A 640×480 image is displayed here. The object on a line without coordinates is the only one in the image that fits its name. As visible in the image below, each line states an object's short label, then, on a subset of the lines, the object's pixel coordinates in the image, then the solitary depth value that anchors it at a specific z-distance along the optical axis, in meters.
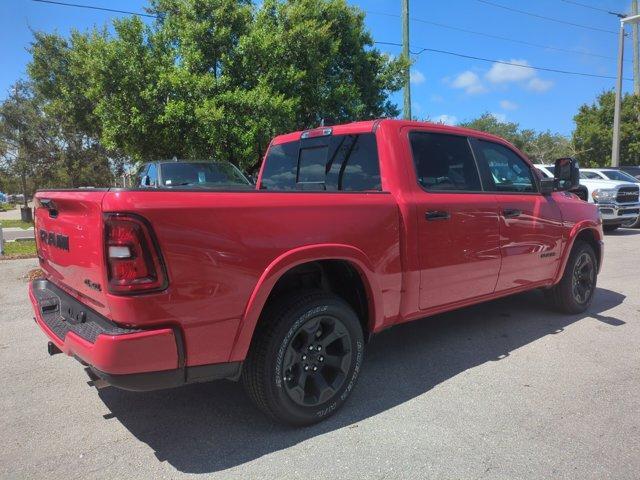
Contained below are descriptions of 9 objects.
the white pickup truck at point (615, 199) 13.95
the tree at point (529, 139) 54.66
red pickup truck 2.54
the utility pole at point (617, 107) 21.92
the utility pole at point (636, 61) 31.05
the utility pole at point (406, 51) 14.28
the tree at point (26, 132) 21.97
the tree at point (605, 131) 30.83
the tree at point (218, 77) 10.24
